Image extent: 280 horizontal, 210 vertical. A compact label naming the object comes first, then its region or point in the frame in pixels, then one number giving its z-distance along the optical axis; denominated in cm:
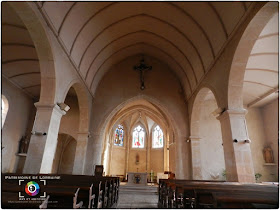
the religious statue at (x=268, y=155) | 1103
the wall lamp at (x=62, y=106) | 617
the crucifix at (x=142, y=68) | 1079
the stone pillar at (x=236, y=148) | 521
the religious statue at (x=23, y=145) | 1061
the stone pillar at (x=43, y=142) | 529
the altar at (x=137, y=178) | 1114
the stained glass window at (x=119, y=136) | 1934
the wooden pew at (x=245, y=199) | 220
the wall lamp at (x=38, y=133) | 556
